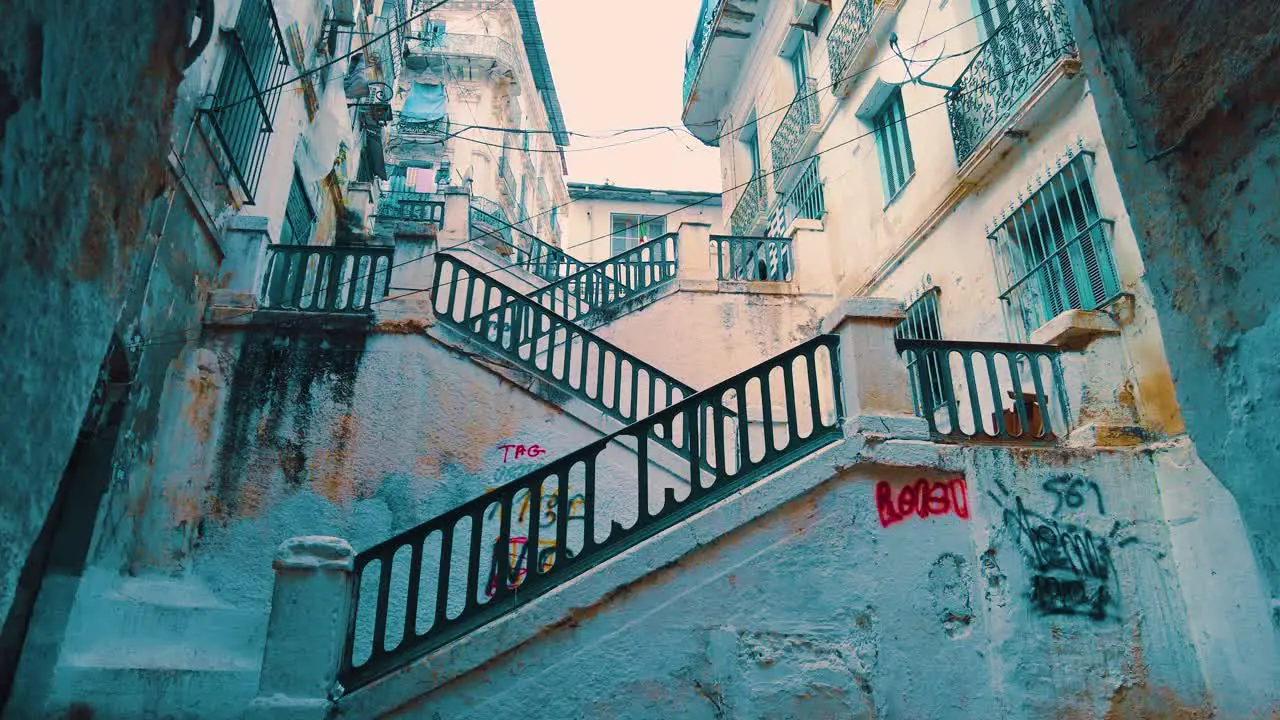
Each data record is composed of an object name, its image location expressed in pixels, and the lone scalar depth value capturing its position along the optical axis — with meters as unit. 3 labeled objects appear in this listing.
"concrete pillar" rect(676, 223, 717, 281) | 12.32
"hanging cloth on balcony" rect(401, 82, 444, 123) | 24.34
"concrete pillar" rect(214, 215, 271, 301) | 8.53
